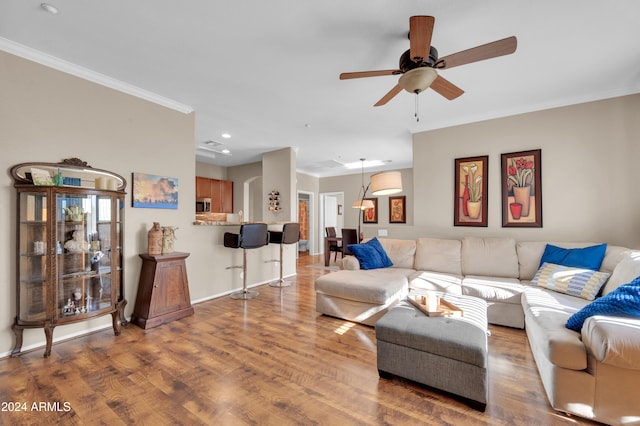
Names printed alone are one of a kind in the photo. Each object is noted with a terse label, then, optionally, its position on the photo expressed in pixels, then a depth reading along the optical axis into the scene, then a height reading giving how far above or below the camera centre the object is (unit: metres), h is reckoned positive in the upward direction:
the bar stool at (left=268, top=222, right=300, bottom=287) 4.43 -0.37
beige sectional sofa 1.46 -0.76
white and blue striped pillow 2.40 -0.63
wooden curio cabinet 2.28 -0.28
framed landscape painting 3.07 +0.27
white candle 2.05 -0.70
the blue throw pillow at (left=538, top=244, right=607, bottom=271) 2.68 -0.44
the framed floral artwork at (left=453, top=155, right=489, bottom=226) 3.79 +0.33
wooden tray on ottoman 2.00 -0.73
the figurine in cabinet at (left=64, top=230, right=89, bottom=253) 2.43 -0.27
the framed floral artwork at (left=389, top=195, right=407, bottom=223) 7.64 +0.15
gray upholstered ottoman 1.60 -0.88
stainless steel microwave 6.28 +0.22
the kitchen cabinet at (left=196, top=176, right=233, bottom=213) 6.39 +0.55
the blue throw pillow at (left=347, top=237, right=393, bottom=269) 3.62 -0.56
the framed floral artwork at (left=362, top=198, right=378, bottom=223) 8.06 +0.01
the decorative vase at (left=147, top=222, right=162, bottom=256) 3.01 -0.29
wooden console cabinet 2.87 -0.86
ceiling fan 1.68 +1.11
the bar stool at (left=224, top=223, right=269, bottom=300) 3.69 -0.36
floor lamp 3.27 +0.38
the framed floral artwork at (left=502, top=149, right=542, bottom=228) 3.49 +0.33
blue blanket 1.54 -0.54
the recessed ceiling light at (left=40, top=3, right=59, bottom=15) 1.86 +1.44
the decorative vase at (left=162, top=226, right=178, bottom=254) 3.12 -0.29
